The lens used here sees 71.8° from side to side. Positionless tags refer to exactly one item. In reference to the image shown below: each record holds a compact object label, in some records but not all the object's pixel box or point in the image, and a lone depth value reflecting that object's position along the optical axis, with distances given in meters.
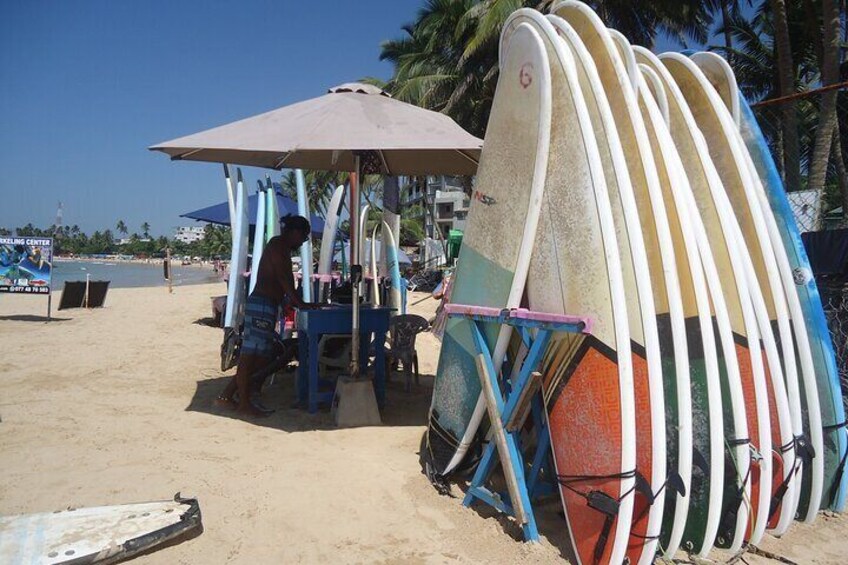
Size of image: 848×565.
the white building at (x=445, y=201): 51.75
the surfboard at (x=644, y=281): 2.53
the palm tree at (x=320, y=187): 27.31
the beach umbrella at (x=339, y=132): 4.09
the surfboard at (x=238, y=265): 7.63
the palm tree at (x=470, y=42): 17.39
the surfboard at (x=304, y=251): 8.11
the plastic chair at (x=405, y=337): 6.11
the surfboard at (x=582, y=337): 2.54
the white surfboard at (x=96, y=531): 2.52
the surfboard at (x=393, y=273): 8.32
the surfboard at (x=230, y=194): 8.46
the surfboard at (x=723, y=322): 2.76
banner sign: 11.52
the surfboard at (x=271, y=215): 8.15
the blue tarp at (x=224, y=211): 10.52
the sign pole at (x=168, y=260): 19.84
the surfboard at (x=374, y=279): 8.27
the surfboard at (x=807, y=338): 3.13
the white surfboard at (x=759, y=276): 2.88
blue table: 4.93
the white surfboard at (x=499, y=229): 3.06
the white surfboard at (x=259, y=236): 7.75
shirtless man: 4.95
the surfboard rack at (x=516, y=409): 2.87
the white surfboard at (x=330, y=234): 9.11
